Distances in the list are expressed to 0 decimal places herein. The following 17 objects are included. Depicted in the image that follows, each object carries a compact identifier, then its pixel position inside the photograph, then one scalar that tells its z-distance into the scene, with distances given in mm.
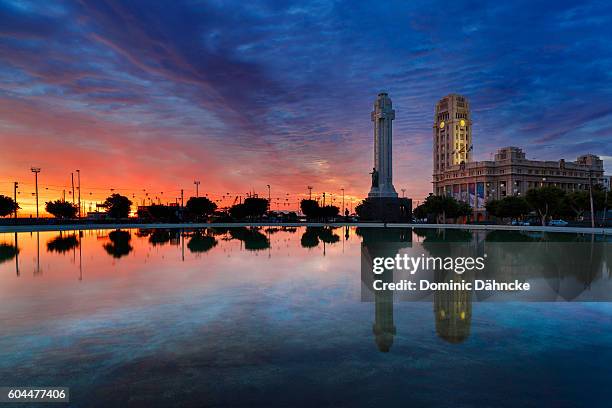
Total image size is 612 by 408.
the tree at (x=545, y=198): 66750
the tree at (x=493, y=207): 84962
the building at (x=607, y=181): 164375
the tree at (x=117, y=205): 110750
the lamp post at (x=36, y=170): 79562
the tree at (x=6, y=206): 86375
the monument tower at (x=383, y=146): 82812
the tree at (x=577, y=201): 68562
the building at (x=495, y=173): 138875
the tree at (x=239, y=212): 113812
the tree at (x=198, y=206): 114375
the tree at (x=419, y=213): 113969
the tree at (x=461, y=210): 85562
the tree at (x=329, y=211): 123062
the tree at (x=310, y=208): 120312
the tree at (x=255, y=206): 112688
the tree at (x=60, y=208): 111062
